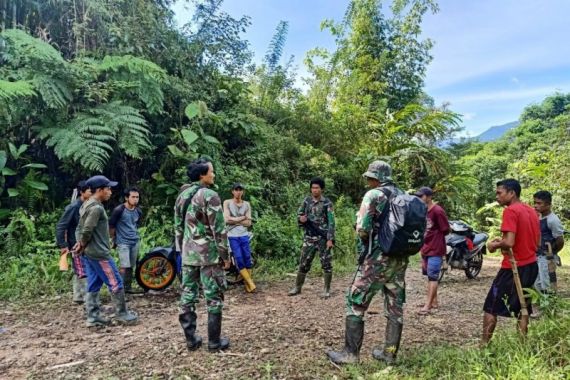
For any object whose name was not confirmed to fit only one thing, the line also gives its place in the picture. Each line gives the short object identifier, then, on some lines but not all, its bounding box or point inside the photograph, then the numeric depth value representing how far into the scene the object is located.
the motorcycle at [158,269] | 5.82
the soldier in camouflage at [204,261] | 3.84
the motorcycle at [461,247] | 7.26
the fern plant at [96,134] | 6.33
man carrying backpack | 3.59
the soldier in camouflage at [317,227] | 5.84
